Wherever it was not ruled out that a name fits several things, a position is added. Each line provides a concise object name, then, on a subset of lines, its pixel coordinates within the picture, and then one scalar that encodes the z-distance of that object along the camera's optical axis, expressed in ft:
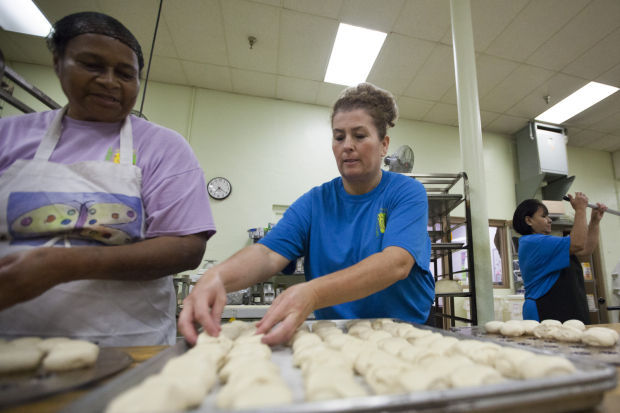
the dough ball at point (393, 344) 2.20
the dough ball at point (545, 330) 3.14
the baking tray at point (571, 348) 2.32
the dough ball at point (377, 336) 2.49
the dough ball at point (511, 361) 1.77
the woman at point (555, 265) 6.26
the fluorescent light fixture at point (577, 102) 12.57
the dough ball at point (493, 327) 3.42
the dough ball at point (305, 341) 2.21
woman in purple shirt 2.50
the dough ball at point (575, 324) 3.29
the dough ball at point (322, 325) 2.88
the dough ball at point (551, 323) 3.34
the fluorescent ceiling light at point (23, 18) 9.49
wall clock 12.41
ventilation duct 14.40
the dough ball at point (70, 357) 1.71
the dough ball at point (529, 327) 3.30
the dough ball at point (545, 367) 1.58
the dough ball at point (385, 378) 1.58
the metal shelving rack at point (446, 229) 7.72
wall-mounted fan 9.28
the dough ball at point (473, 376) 1.51
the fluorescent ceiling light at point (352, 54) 10.25
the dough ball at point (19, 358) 1.62
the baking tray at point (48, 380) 1.32
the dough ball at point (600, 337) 2.76
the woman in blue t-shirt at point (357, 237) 2.79
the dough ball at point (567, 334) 2.95
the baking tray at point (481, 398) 1.05
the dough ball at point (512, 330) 3.27
